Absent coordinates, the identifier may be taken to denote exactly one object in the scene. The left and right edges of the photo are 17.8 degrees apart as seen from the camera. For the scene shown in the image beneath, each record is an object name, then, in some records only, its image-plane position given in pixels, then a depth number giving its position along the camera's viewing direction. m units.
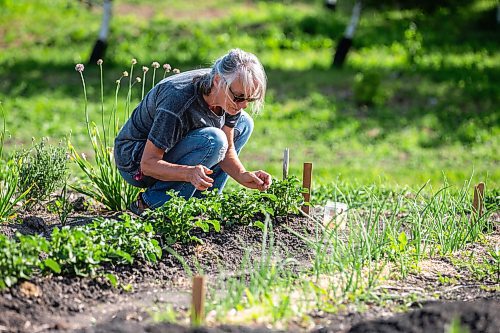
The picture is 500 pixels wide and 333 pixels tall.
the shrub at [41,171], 9.25
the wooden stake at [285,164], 9.11
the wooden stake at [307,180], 9.07
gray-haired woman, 8.16
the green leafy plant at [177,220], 7.86
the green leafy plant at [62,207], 8.92
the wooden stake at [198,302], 5.93
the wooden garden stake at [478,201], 9.09
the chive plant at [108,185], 9.47
